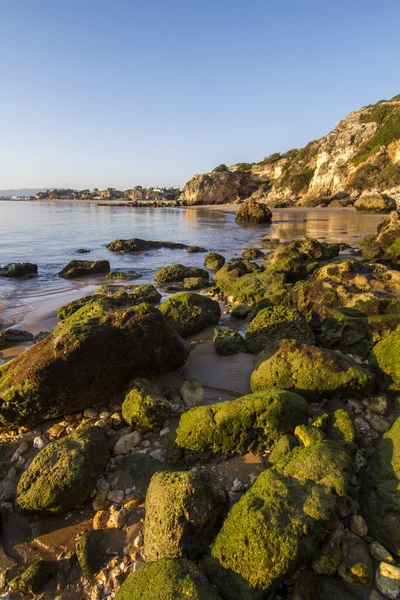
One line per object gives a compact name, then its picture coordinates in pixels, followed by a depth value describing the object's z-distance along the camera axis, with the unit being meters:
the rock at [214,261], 14.95
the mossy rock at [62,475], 3.08
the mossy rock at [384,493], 2.59
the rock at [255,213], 35.12
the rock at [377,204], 37.78
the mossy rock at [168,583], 2.18
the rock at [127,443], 3.75
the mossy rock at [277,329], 5.81
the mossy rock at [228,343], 5.84
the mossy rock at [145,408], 4.02
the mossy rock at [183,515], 2.59
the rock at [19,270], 14.95
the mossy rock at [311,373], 4.15
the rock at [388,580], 2.31
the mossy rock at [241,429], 3.53
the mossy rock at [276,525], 2.30
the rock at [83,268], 14.48
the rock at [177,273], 12.78
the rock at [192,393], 4.50
